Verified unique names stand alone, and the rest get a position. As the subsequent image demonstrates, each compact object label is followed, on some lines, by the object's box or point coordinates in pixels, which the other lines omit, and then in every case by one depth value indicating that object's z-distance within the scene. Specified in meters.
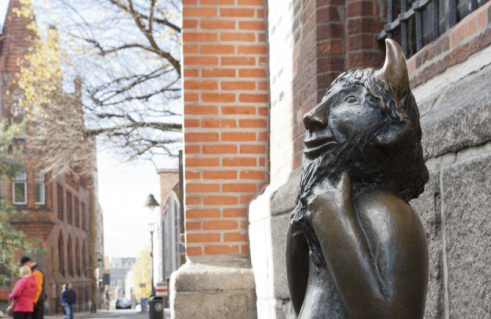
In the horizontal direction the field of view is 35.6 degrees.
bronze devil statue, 1.79
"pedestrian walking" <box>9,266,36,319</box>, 12.31
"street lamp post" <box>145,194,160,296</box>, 19.19
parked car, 72.75
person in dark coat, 22.00
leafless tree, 15.00
